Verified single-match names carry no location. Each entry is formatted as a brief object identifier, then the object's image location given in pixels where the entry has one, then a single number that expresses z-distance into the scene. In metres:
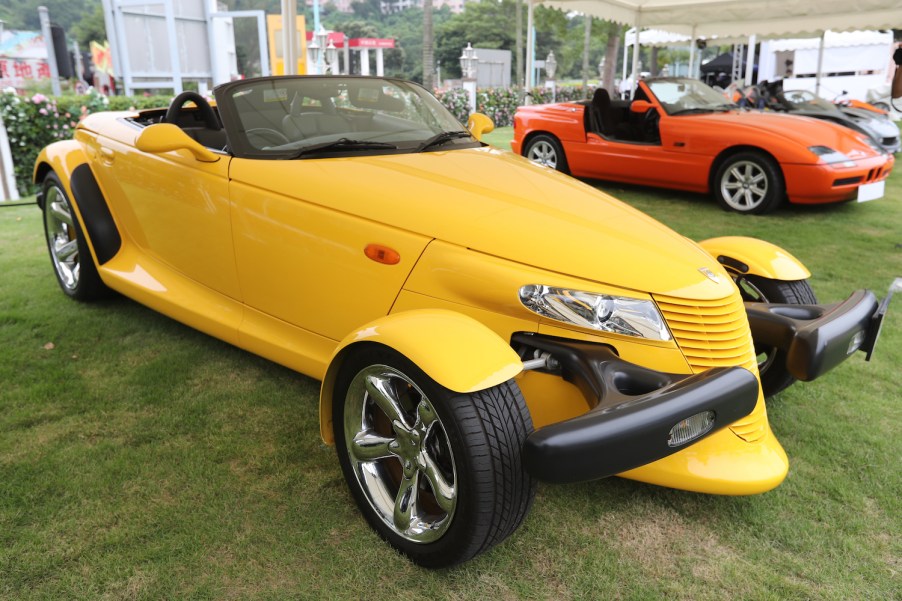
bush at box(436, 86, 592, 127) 20.66
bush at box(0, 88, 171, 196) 8.90
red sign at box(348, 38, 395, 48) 57.80
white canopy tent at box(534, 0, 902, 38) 10.37
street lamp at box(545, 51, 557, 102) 29.93
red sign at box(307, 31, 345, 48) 51.36
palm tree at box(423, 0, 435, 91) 26.41
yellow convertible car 1.79
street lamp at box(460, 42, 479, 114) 20.84
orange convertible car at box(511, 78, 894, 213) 6.90
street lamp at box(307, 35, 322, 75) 23.84
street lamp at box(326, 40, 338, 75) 26.57
